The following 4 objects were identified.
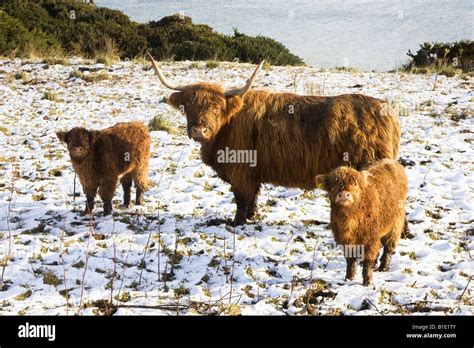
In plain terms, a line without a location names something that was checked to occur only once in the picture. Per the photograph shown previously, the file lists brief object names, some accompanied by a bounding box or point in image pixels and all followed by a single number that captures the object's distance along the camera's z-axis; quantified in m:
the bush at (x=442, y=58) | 14.30
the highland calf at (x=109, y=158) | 5.05
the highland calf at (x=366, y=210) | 3.67
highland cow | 4.76
